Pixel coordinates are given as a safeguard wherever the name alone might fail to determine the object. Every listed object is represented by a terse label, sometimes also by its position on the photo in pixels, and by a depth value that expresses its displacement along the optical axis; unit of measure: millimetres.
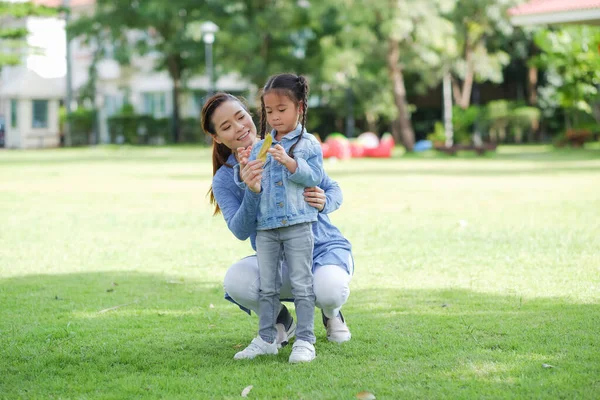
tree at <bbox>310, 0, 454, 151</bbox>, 26562
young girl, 3941
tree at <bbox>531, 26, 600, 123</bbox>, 29562
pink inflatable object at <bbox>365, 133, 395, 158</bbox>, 24734
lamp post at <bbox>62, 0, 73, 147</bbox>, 42875
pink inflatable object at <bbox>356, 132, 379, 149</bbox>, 25188
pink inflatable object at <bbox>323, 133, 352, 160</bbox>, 23453
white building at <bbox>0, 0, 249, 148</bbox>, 43250
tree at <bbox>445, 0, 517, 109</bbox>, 31000
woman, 4074
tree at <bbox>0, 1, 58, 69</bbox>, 30203
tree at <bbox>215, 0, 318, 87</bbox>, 33500
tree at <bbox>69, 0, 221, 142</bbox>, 36500
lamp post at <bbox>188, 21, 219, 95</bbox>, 31219
